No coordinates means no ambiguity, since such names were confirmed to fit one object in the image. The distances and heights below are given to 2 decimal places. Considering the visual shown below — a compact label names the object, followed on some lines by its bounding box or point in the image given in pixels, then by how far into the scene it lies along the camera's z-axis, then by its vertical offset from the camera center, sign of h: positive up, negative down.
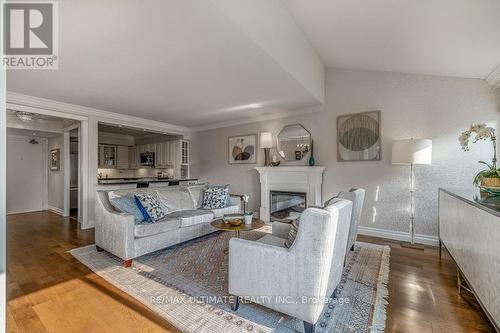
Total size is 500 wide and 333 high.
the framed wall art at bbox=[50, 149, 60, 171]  5.93 +0.21
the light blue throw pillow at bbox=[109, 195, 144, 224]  2.97 -0.50
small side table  2.66 -0.70
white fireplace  4.39 -0.31
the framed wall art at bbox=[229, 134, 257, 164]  5.42 +0.43
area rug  1.70 -1.15
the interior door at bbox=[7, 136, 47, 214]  5.81 -0.16
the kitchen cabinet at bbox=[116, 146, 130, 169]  7.73 +0.33
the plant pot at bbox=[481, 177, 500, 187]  1.92 -0.13
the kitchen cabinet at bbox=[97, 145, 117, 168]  7.18 +0.38
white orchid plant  1.99 +0.29
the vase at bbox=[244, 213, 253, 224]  2.84 -0.63
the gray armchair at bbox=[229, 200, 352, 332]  1.49 -0.70
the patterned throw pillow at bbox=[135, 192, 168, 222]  3.05 -0.54
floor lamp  3.12 +0.19
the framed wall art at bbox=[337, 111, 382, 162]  3.90 +0.52
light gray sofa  2.69 -0.77
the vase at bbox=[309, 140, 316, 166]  4.45 +0.11
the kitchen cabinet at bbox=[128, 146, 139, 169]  7.93 +0.37
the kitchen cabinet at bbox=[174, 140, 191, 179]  6.57 +0.24
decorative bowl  2.75 -0.67
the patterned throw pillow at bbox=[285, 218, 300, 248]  1.73 -0.51
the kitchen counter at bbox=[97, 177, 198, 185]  5.15 -0.33
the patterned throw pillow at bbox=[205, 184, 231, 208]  4.23 -0.56
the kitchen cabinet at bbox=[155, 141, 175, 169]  6.71 +0.38
